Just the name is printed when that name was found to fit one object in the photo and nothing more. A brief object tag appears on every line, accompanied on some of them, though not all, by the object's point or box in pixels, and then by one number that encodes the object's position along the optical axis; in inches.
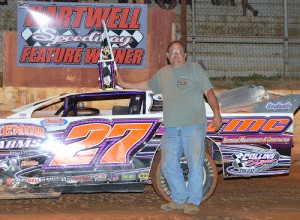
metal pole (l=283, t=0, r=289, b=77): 548.1
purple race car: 318.0
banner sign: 497.4
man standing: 306.8
